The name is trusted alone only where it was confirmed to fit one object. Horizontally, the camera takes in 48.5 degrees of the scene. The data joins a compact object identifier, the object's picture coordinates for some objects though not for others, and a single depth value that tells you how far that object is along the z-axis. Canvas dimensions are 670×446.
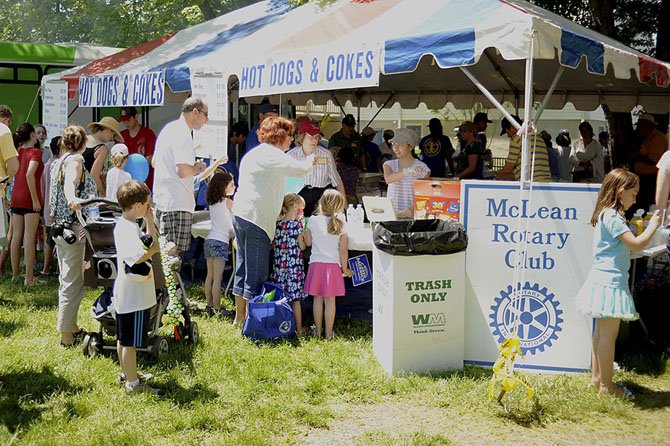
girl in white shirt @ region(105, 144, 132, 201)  7.51
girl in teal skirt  4.68
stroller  5.35
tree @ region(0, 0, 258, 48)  26.48
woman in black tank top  7.96
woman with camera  5.77
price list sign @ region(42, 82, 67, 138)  10.12
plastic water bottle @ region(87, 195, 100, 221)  5.50
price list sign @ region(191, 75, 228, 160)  7.80
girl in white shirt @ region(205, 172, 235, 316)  6.97
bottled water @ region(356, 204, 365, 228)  6.70
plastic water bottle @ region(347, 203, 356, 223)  6.76
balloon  7.78
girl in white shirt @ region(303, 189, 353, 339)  6.18
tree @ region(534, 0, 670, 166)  11.71
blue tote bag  5.98
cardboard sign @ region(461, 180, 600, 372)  5.30
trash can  5.17
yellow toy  4.51
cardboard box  5.95
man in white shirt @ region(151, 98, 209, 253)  6.41
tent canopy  5.66
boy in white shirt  4.65
